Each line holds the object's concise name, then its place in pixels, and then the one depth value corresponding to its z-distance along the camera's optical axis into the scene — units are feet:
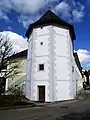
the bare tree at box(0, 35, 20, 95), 36.50
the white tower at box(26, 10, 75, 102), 41.21
